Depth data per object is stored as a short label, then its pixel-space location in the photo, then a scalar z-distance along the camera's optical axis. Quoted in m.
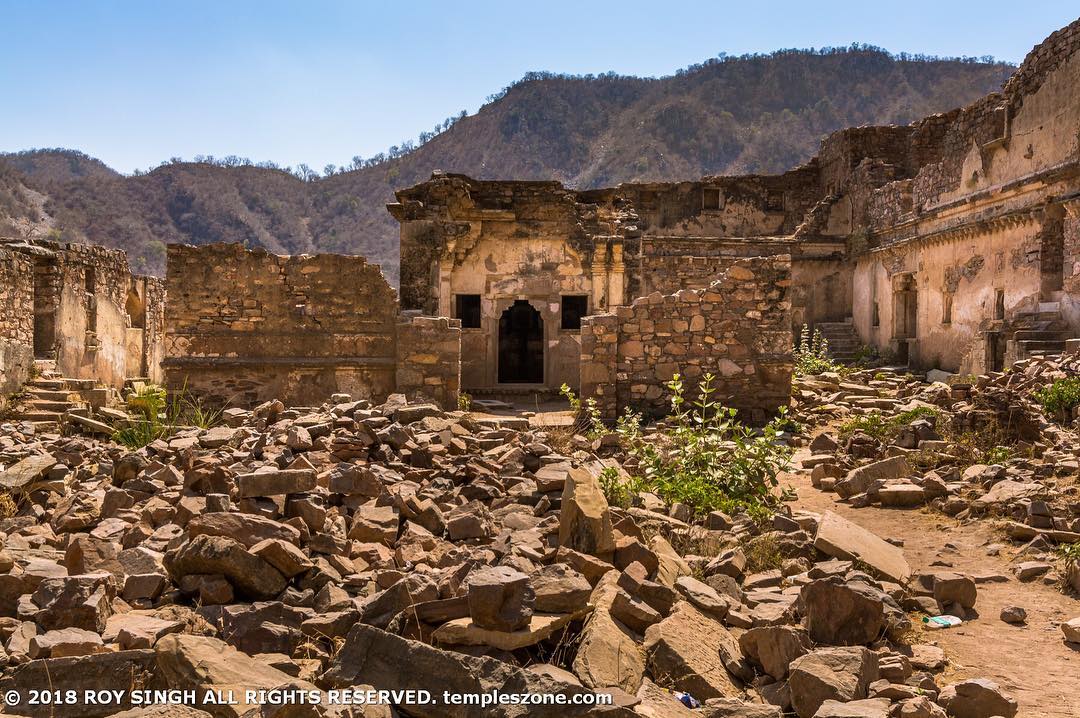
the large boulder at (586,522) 4.63
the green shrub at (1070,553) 5.32
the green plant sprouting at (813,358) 16.06
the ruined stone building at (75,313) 14.67
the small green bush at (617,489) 6.13
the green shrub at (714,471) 6.65
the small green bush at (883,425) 9.47
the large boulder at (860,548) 5.12
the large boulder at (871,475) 7.77
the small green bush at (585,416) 9.57
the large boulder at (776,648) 3.74
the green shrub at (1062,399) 9.34
